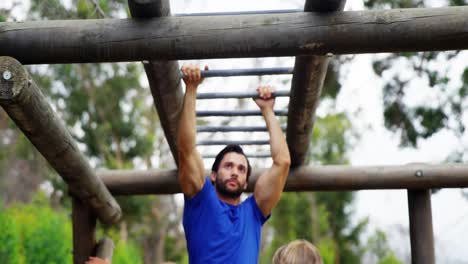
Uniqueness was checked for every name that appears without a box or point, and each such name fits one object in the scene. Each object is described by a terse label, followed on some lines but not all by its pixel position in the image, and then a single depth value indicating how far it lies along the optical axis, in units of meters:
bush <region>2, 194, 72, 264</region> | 15.99
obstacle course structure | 5.35
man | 6.16
